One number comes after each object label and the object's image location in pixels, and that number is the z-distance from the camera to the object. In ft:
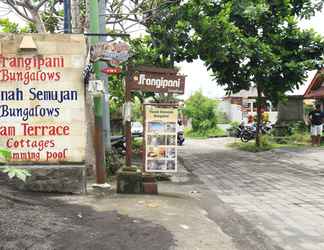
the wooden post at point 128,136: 33.94
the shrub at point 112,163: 43.13
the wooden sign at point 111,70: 32.73
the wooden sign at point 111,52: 32.86
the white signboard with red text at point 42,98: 31.09
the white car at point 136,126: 124.26
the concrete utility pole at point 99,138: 33.76
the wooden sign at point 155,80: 34.12
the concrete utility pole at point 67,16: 42.45
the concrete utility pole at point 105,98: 45.14
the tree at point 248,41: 54.90
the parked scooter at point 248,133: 100.12
